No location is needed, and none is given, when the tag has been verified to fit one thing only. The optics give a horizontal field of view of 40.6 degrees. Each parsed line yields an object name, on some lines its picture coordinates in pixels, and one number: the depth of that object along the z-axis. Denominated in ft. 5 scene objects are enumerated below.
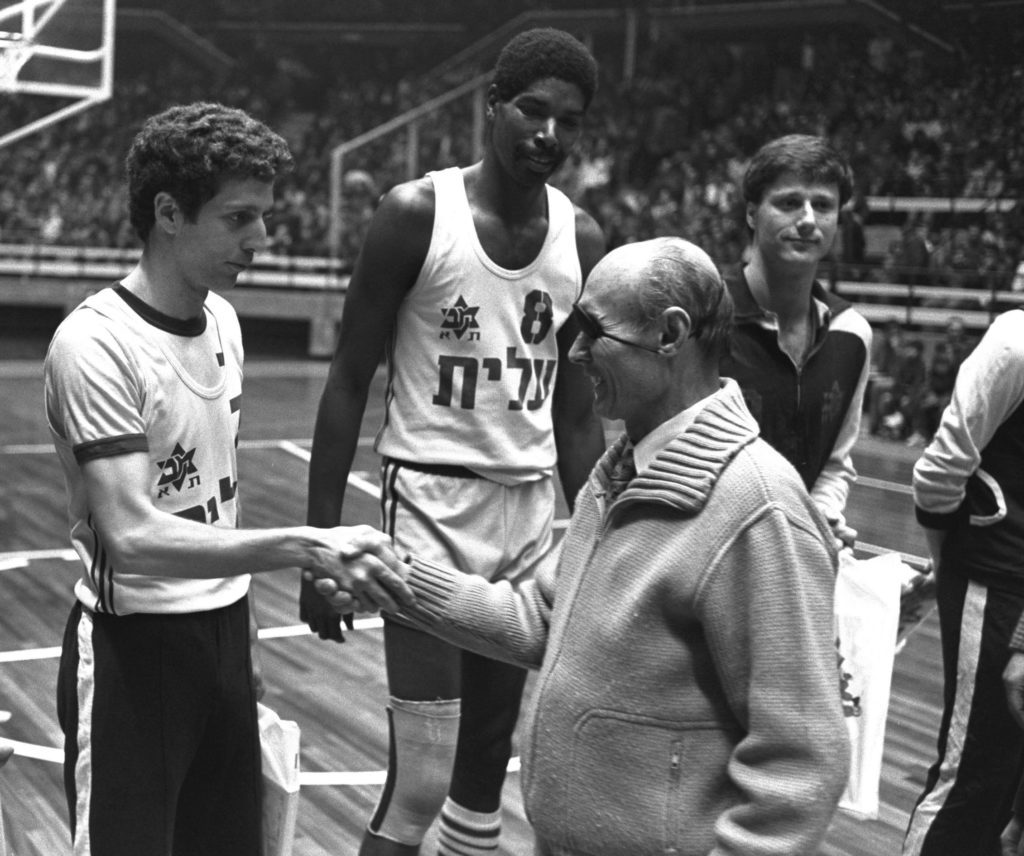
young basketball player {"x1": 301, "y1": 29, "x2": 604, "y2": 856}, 9.28
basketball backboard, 30.89
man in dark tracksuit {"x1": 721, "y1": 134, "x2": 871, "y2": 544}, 9.97
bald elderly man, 5.60
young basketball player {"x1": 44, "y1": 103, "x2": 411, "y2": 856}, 7.32
